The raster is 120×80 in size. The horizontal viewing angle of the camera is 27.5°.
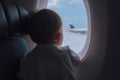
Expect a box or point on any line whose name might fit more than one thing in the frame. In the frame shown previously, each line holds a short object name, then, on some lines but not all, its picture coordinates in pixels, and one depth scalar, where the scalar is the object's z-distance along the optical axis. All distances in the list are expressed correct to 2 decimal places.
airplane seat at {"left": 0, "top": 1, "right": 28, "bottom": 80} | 1.11
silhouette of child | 1.20
